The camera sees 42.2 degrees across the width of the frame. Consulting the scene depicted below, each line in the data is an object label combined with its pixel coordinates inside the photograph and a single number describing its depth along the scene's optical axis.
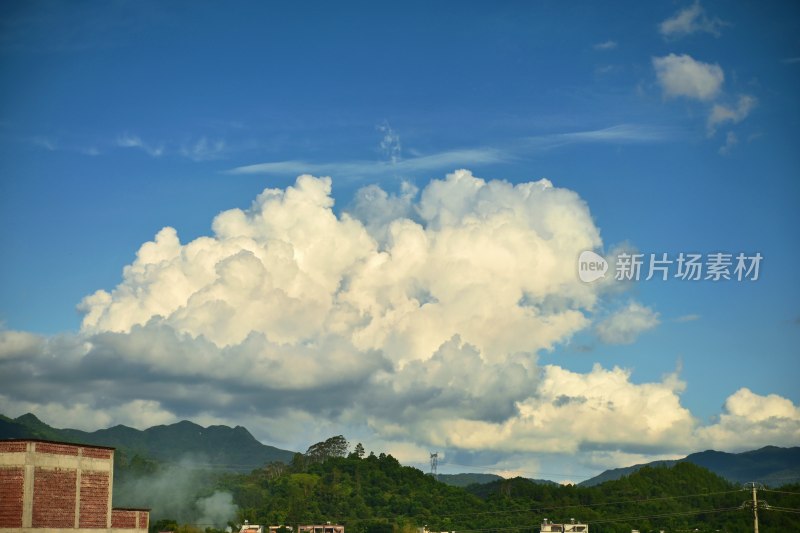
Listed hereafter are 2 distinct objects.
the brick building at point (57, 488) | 79.06
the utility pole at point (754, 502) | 129.12
